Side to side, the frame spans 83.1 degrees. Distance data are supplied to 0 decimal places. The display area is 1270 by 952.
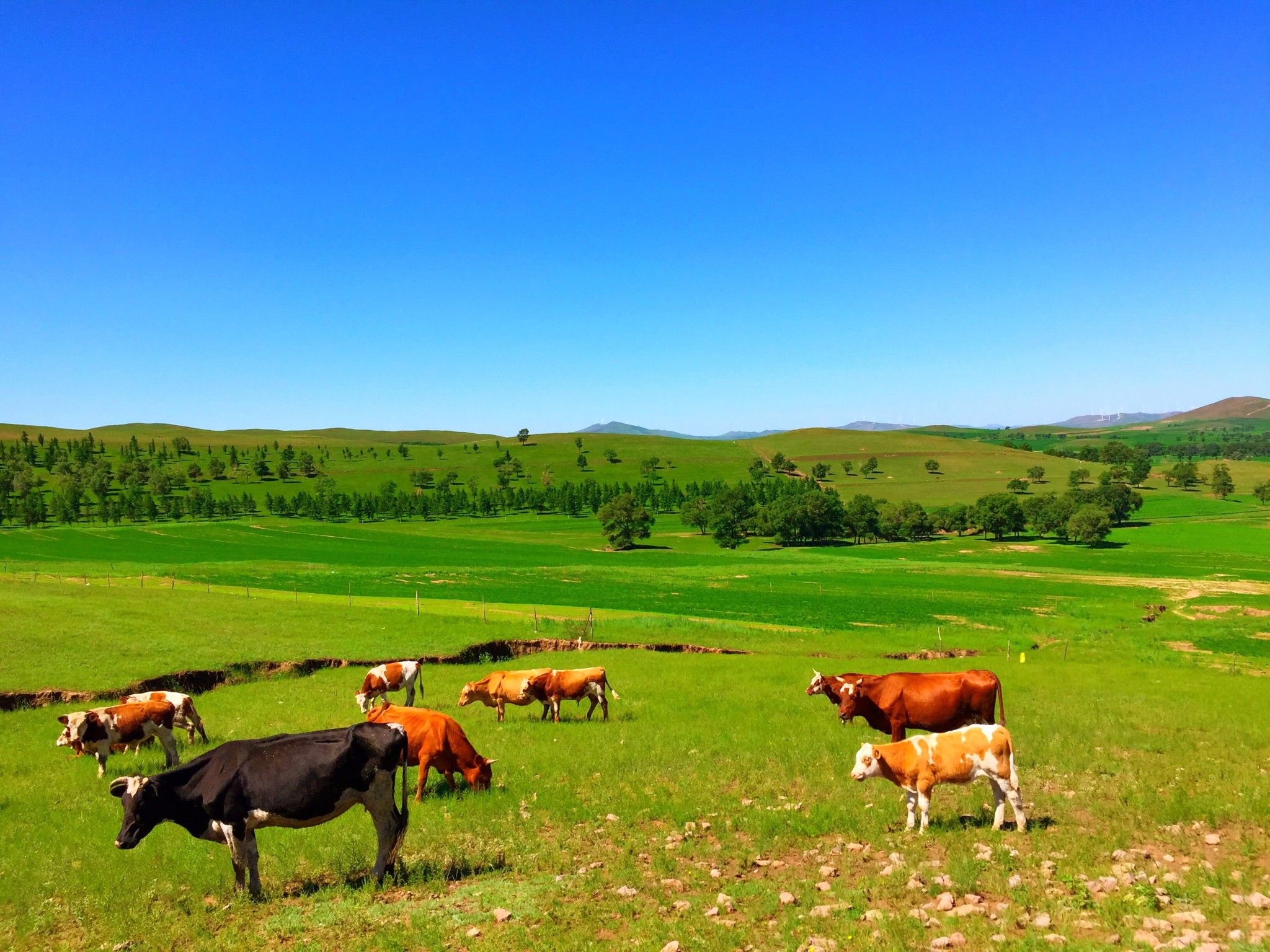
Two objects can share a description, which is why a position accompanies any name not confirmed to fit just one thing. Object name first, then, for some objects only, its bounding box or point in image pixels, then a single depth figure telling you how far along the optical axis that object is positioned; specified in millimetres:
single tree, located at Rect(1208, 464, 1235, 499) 188250
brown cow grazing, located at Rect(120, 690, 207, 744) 19406
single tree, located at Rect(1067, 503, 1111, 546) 126750
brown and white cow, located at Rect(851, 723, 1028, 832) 12805
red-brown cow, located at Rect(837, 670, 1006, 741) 18391
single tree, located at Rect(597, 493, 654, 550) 131500
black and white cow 10742
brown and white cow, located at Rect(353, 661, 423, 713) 24156
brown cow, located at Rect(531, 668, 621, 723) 22797
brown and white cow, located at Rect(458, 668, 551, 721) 22719
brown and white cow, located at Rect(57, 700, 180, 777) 17328
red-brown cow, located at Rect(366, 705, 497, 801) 15289
